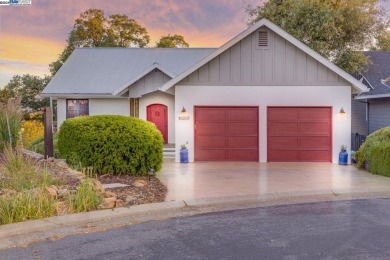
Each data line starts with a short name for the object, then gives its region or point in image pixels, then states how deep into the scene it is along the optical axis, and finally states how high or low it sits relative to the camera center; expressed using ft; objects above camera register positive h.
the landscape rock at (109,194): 29.17 -4.59
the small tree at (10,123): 49.09 +0.49
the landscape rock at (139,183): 34.84 -4.66
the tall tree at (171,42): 140.77 +27.30
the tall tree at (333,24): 81.30 +19.30
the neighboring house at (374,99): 67.10 +3.89
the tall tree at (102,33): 124.57 +28.07
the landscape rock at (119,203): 28.31 -5.05
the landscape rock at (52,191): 26.74 -3.97
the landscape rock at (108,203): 27.55 -4.89
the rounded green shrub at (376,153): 44.39 -3.21
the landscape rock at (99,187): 29.38 -4.14
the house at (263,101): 55.98 +3.02
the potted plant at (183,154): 56.80 -3.71
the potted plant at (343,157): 55.14 -4.18
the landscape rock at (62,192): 27.56 -4.16
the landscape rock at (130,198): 29.76 -4.99
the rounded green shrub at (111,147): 39.58 -1.86
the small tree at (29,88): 115.14 +10.37
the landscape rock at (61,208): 25.80 -4.84
